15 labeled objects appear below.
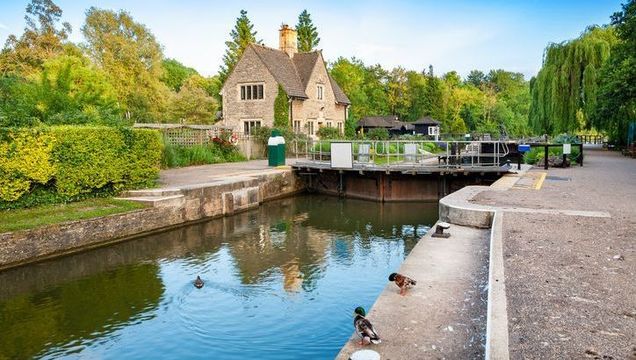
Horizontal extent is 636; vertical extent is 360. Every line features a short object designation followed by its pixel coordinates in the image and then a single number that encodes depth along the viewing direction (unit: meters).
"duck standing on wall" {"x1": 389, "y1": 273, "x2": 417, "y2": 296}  7.92
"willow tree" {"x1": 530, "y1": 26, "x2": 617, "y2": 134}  35.00
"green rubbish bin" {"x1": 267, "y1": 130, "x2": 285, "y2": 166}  29.81
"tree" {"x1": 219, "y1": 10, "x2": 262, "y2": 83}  56.34
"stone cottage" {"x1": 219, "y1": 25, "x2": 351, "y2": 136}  41.28
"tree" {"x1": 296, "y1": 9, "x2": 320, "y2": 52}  63.75
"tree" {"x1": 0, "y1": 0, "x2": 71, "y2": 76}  49.53
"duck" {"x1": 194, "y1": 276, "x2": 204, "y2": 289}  11.81
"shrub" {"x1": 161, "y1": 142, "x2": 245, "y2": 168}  28.61
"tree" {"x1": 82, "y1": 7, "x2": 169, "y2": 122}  51.94
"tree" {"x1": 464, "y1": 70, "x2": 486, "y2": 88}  158.00
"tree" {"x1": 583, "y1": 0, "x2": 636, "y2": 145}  26.19
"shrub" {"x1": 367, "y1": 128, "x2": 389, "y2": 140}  52.08
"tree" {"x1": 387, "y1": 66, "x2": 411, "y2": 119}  85.62
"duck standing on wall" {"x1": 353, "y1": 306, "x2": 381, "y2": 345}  6.15
